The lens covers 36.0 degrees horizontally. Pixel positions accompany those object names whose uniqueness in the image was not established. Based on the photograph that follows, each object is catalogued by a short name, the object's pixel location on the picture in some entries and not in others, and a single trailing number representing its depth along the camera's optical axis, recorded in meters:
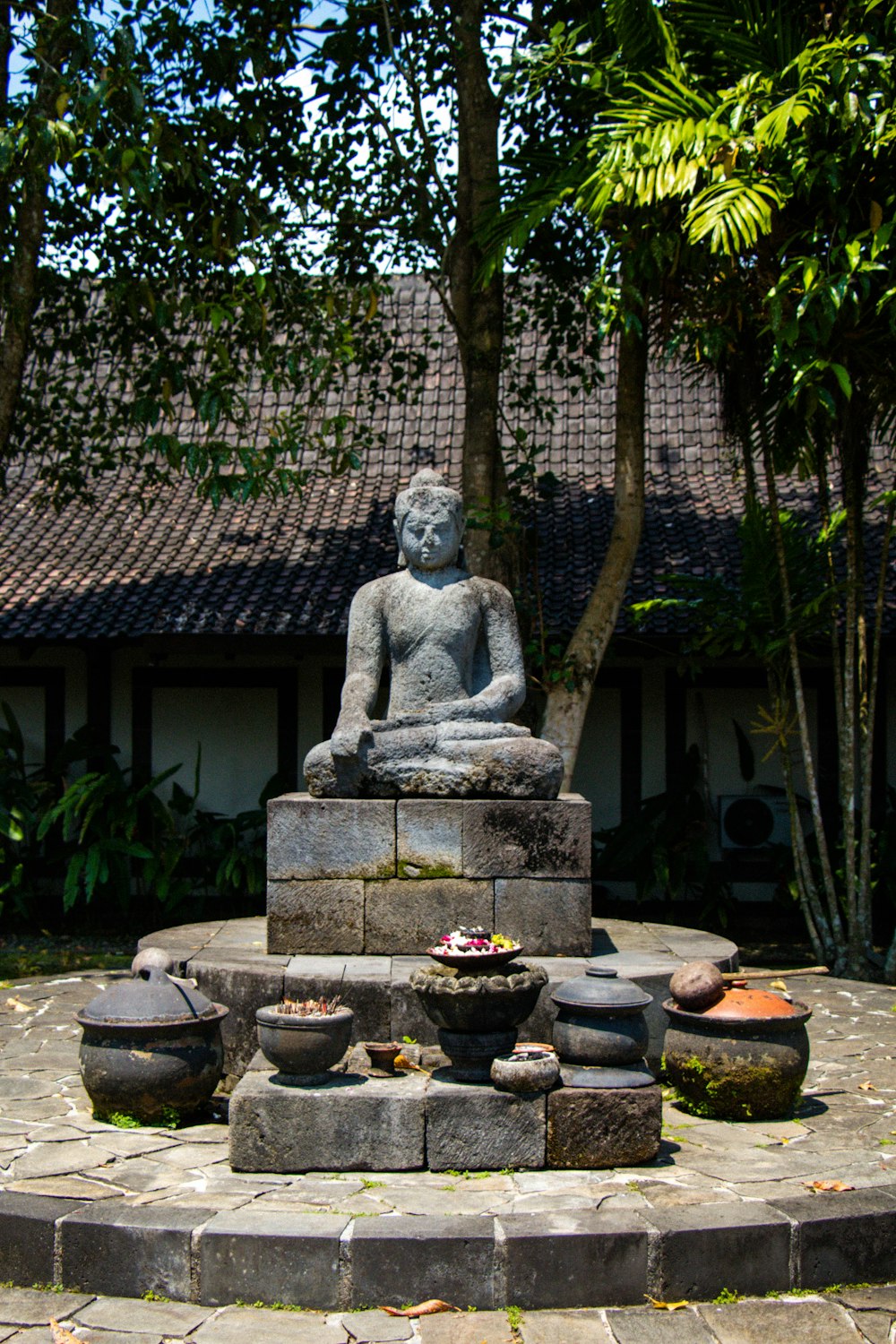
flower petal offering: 4.78
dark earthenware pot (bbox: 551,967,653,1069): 4.71
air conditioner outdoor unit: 12.43
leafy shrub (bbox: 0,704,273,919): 11.38
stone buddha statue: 6.10
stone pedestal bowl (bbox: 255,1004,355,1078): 4.62
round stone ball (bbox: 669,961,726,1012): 5.10
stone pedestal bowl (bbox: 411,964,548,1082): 4.72
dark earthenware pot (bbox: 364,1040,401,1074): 4.89
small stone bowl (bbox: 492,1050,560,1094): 4.58
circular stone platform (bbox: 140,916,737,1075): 5.47
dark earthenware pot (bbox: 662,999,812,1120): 5.04
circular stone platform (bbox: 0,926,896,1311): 3.92
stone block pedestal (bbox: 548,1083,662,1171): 4.61
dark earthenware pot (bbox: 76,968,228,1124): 4.92
